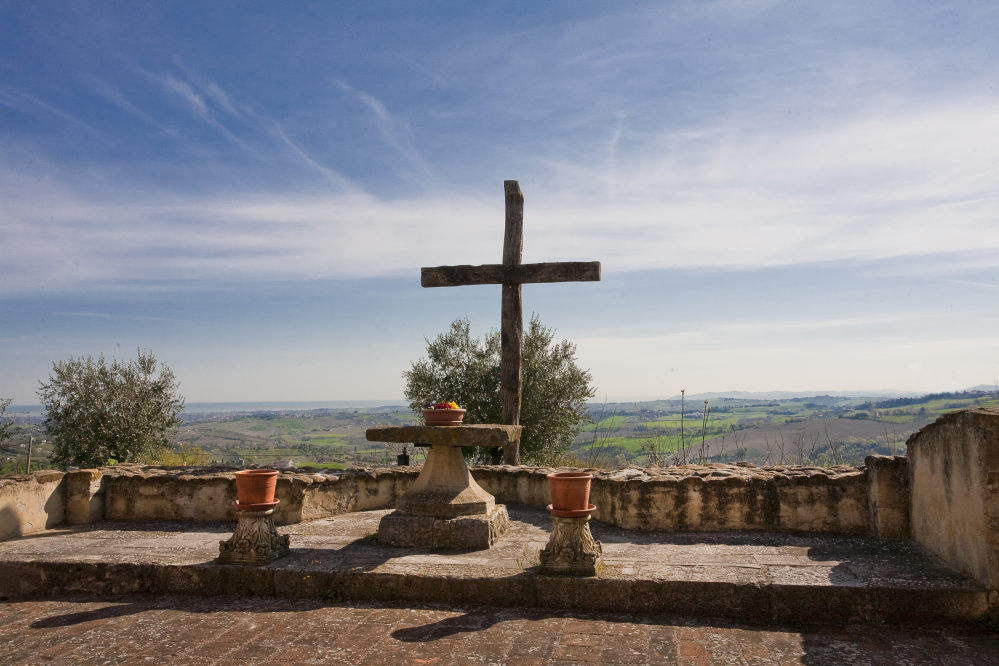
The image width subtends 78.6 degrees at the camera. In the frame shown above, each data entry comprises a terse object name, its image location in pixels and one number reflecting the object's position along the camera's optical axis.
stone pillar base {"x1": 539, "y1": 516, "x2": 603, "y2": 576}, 5.19
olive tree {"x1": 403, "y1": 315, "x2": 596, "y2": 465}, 14.47
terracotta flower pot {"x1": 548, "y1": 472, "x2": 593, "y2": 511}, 5.32
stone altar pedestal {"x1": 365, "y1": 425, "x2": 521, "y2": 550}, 6.34
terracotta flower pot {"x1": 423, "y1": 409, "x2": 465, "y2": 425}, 6.73
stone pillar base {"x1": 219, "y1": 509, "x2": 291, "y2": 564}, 5.73
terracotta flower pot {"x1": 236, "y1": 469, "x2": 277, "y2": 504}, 5.85
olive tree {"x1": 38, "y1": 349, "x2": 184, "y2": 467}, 14.58
